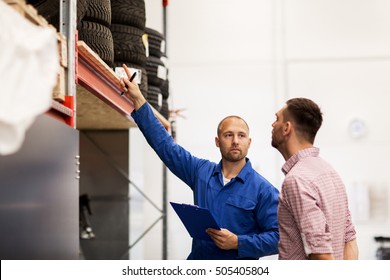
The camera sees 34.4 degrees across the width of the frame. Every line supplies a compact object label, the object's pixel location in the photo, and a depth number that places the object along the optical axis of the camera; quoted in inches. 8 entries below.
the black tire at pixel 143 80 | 201.9
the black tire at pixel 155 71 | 240.8
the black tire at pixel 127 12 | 200.5
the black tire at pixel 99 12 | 165.2
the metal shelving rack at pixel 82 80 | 116.6
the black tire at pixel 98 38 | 163.2
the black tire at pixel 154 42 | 246.2
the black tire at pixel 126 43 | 200.4
